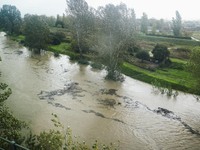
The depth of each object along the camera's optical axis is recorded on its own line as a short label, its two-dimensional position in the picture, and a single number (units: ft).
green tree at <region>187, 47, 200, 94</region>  51.78
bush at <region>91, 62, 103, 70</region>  88.73
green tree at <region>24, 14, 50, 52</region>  111.74
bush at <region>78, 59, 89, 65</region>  97.37
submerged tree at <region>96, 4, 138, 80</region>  74.41
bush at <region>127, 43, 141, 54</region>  100.19
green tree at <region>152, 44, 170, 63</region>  89.30
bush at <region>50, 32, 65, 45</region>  131.38
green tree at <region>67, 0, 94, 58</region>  100.07
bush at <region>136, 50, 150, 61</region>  92.03
